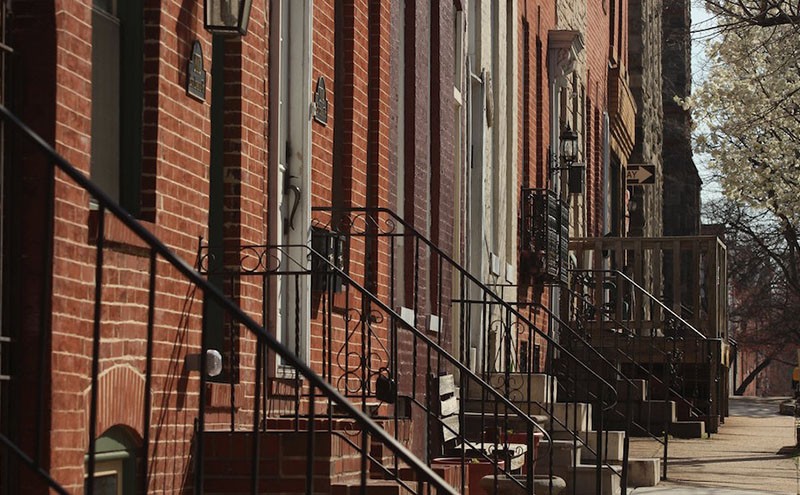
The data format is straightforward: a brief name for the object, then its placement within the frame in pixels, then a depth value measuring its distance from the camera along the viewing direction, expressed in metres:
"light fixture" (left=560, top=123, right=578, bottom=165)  20.91
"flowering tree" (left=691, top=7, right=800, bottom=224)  28.03
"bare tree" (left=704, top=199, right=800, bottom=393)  49.25
